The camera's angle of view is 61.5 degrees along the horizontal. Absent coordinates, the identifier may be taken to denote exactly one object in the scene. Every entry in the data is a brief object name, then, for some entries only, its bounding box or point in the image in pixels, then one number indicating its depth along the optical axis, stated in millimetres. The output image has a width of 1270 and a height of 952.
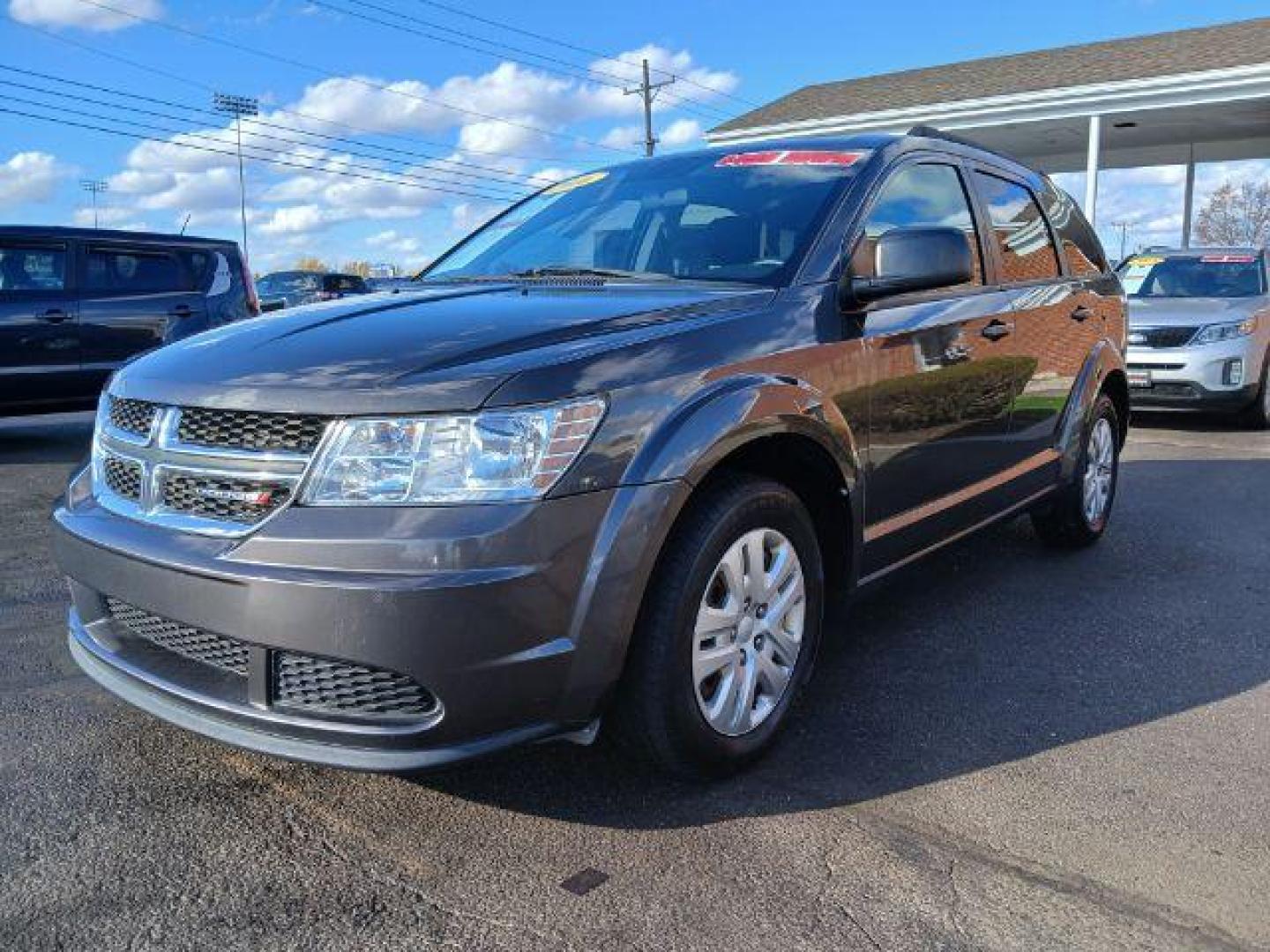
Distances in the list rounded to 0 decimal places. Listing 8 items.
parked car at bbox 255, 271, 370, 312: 22792
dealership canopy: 16516
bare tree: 54062
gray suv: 2256
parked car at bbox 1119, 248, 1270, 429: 9086
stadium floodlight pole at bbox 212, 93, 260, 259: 51500
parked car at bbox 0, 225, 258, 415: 8398
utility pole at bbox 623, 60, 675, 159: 38156
